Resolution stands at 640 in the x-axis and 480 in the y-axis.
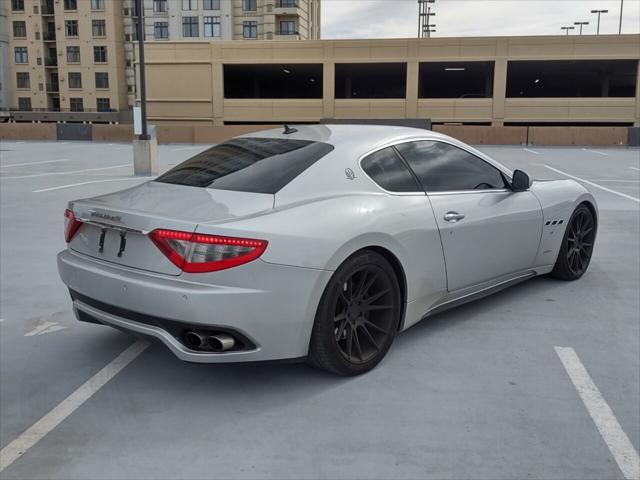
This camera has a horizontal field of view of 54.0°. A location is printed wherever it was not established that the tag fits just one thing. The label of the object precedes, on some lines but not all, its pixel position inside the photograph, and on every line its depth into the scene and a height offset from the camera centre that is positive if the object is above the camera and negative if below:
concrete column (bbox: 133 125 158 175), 16.03 -1.27
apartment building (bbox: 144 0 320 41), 74.44 +10.20
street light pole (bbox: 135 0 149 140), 15.47 +0.98
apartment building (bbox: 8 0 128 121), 77.69 +6.00
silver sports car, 3.28 -0.79
